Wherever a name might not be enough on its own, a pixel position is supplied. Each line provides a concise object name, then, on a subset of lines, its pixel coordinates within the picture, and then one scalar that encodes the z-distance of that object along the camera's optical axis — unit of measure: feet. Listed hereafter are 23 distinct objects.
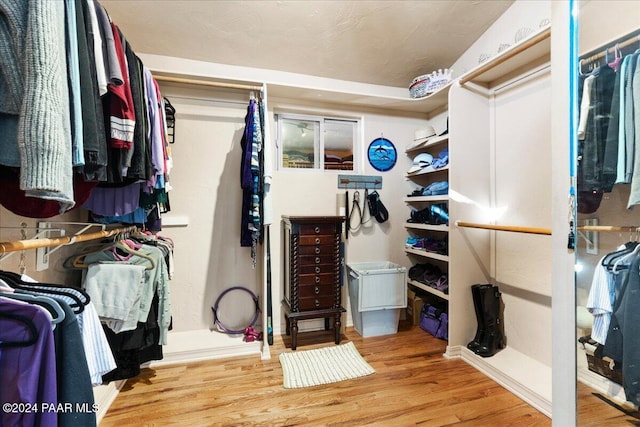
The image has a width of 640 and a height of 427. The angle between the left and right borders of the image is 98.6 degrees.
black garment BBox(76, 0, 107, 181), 2.74
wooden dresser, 7.43
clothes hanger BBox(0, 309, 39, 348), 2.10
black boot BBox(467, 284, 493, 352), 7.10
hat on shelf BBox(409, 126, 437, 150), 8.77
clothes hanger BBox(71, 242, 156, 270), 5.11
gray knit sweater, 1.97
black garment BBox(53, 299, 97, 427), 2.25
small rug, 6.12
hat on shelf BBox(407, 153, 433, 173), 8.79
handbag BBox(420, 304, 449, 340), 7.93
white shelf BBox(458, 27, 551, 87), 5.57
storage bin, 8.02
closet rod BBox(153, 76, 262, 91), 6.73
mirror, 3.69
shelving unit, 7.95
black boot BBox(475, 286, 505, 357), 6.92
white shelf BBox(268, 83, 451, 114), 7.91
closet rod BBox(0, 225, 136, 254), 2.69
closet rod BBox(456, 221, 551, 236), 5.18
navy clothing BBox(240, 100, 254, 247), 6.93
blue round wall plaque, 9.43
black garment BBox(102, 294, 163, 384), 4.74
